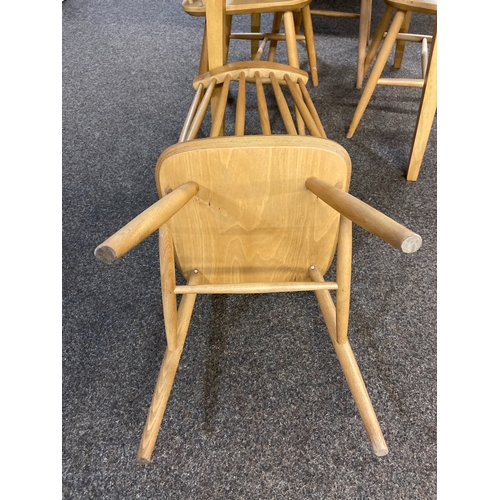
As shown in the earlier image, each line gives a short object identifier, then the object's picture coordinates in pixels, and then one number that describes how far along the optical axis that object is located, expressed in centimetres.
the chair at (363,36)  177
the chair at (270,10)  129
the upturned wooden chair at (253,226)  66
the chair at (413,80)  124
